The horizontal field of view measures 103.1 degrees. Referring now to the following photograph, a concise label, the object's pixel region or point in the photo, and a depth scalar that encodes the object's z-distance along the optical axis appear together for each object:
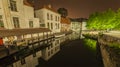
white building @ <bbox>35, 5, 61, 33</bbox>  17.58
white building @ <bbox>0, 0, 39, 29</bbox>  9.95
